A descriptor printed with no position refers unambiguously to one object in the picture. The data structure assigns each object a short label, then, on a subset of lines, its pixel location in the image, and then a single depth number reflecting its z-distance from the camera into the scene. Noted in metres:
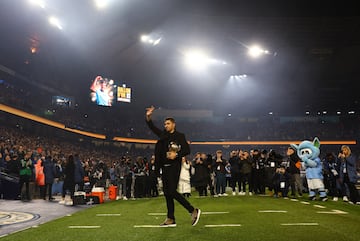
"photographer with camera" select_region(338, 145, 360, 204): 9.25
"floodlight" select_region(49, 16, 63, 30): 21.57
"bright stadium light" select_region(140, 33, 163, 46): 22.36
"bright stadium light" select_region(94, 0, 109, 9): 17.91
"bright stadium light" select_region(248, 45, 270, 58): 22.31
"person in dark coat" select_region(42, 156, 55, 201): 12.34
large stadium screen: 28.35
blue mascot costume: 9.98
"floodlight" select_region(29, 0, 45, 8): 18.83
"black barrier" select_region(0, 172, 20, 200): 12.30
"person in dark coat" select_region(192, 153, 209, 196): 12.26
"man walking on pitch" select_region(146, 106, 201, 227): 5.23
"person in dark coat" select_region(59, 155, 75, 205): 11.20
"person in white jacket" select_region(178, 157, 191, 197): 11.37
